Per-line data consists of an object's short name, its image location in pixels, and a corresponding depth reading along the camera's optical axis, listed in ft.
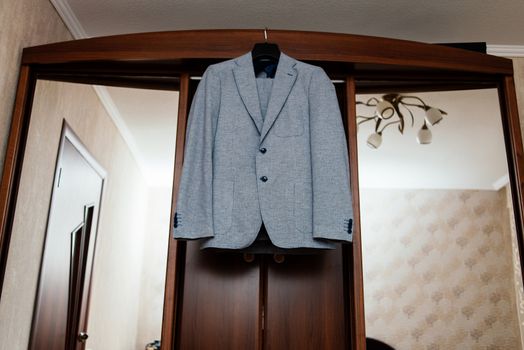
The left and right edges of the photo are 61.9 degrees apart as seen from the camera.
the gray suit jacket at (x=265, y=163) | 4.90
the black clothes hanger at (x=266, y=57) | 5.76
